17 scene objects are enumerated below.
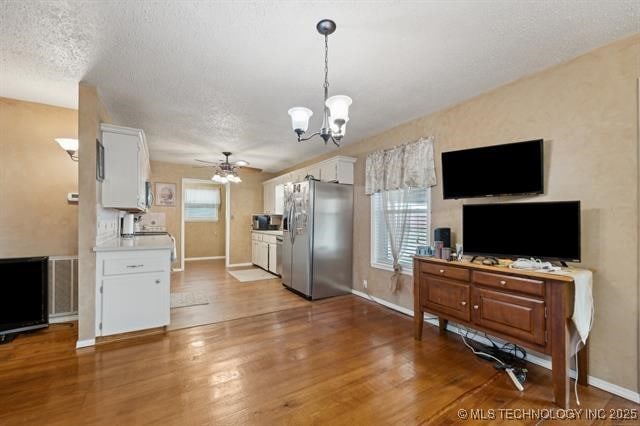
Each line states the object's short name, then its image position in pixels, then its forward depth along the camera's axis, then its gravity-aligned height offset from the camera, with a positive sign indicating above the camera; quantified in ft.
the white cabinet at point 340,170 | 14.65 +2.49
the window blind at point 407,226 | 11.28 -0.56
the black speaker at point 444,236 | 9.53 -0.79
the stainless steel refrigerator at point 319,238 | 13.85 -1.34
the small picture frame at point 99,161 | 8.93 +1.77
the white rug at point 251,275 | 18.30 -4.52
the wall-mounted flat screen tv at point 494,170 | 7.62 +1.40
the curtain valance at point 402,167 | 10.84 +2.11
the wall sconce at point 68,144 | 9.72 +2.54
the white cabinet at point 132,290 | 8.93 -2.76
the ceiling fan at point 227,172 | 17.96 +2.95
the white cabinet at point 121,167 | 9.71 +1.72
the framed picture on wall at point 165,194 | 20.72 +1.46
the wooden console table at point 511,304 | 6.10 -2.46
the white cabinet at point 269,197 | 22.50 +1.45
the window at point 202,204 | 26.25 +0.88
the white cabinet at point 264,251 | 19.19 -2.98
